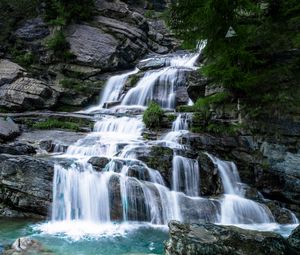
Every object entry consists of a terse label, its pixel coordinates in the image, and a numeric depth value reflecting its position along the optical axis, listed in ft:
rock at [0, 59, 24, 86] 71.20
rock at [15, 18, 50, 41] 88.53
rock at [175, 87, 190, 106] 68.96
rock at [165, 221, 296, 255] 21.79
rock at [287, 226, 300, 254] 23.64
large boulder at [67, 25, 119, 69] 82.84
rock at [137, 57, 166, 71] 81.61
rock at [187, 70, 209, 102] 58.18
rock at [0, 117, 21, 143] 51.16
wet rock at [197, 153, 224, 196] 44.47
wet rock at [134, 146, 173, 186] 44.52
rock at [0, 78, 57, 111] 68.44
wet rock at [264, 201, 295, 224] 41.04
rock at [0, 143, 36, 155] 44.62
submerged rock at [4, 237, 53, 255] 28.53
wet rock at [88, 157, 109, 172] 43.09
